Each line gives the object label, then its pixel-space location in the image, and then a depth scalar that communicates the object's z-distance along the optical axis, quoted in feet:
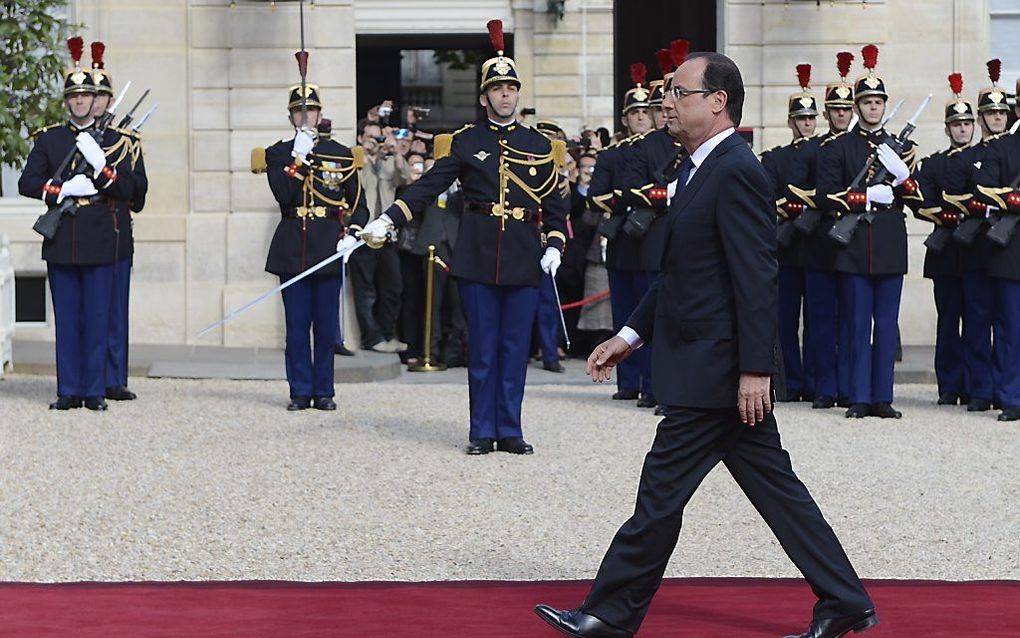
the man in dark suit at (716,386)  18.97
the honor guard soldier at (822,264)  42.11
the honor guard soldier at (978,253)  41.93
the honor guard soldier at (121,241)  40.86
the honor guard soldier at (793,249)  44.09
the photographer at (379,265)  52.85
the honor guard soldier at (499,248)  33.99
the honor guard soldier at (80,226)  40.24
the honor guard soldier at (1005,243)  40.88
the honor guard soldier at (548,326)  50.03
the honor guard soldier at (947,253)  43.55
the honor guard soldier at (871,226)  40.68
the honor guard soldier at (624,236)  43.29
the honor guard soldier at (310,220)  40.83
